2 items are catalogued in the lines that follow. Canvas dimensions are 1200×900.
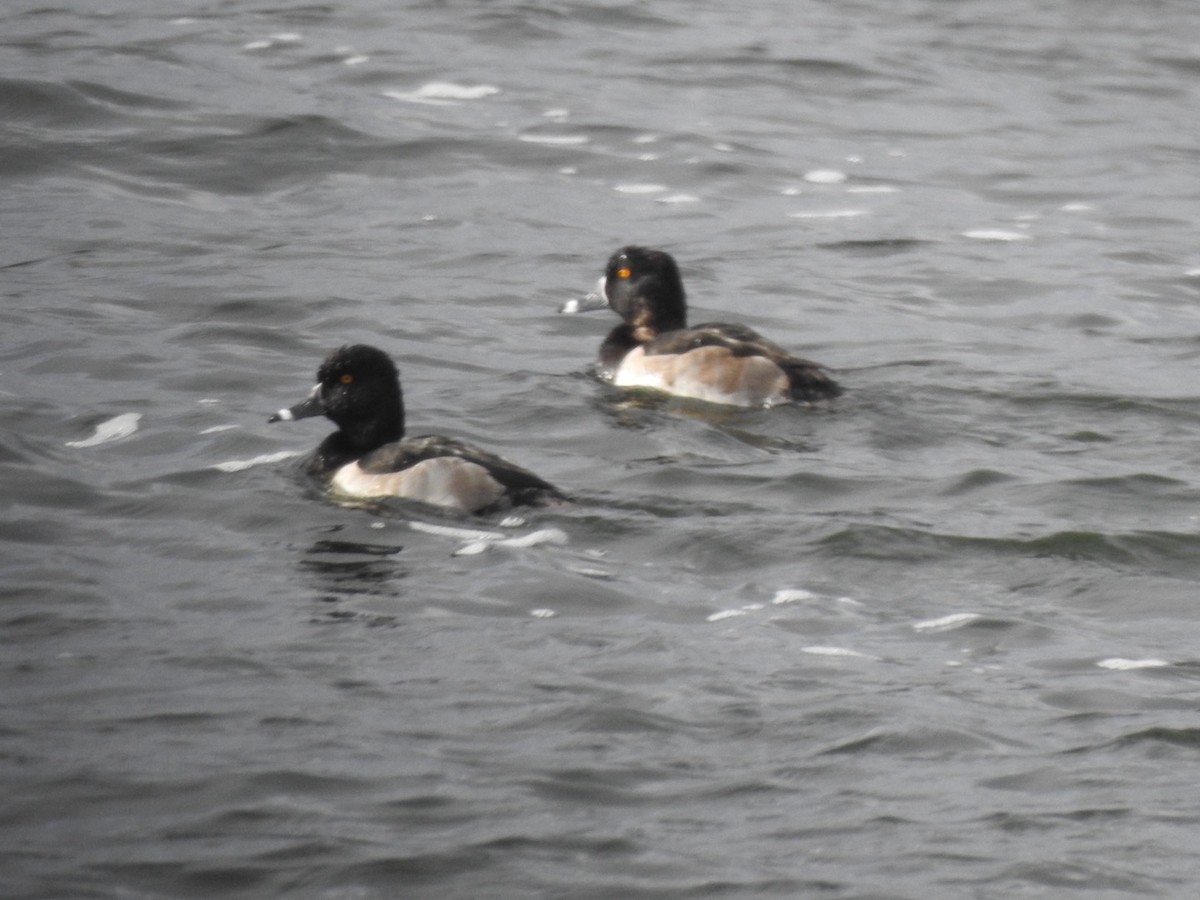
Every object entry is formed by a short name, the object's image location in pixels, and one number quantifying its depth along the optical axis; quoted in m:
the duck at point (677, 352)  23.45
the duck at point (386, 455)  18.98
